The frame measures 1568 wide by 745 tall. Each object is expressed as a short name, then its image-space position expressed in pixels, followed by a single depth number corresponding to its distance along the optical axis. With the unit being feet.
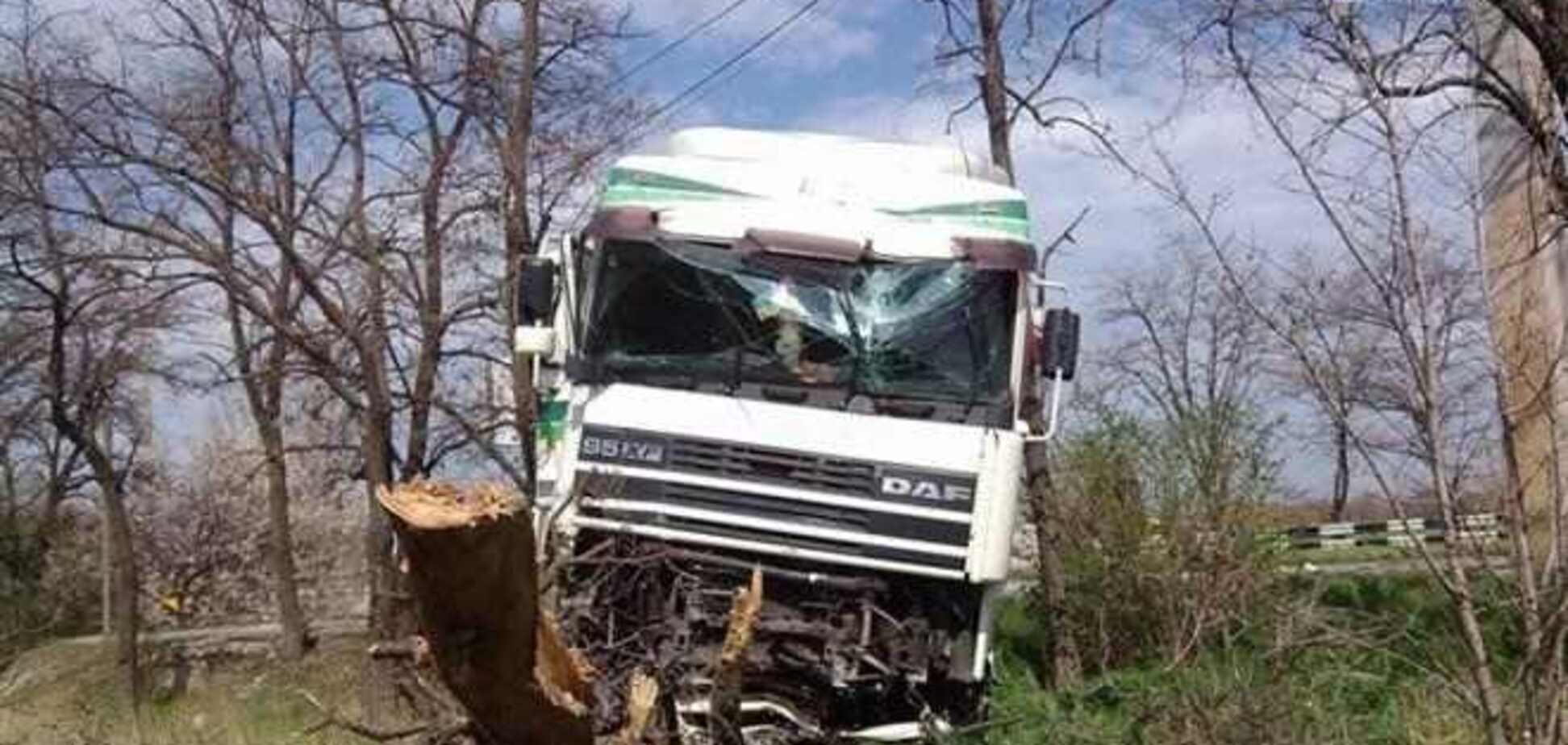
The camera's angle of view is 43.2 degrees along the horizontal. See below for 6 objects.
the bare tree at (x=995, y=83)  58.39
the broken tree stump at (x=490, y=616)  19.44
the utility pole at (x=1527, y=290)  21.39
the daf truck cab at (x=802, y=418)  36.29
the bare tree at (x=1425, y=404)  21.58
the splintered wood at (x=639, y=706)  29.53
